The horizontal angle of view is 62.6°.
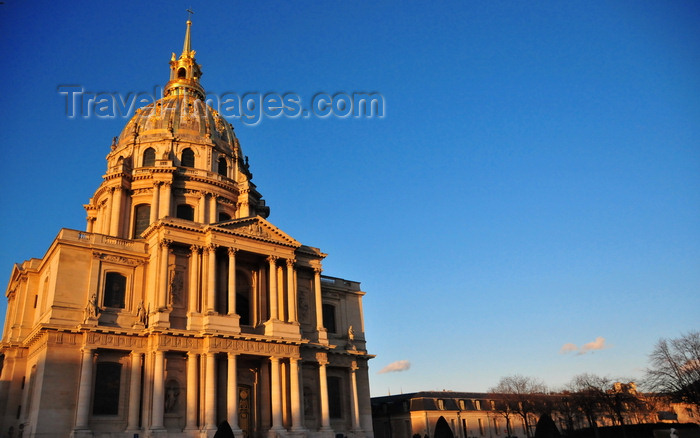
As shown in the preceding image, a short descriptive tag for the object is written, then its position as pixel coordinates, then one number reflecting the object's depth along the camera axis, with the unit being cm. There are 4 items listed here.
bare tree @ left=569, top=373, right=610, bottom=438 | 5628
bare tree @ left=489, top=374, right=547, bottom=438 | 6575
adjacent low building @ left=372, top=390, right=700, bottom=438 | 6506
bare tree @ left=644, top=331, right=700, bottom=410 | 4456
